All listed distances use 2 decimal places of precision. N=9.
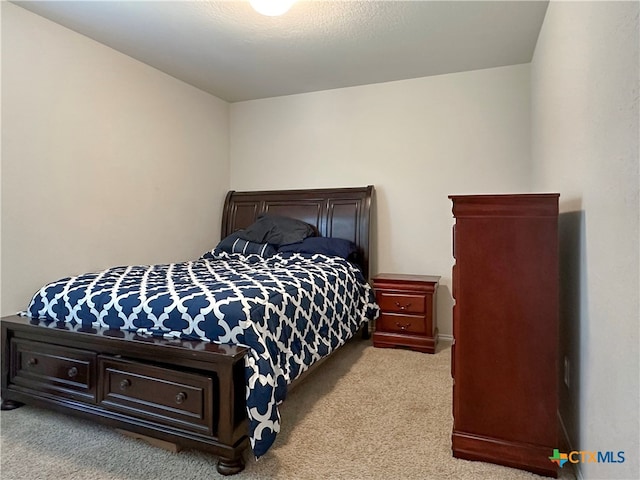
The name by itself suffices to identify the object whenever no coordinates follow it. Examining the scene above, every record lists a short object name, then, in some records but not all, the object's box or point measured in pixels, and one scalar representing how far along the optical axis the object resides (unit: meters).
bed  1.63
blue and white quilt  1.67
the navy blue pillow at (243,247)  3.43
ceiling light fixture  2.13
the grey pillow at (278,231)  3.53
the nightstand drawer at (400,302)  3.19
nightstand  3.17
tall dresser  1.61
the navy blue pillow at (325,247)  3.37
